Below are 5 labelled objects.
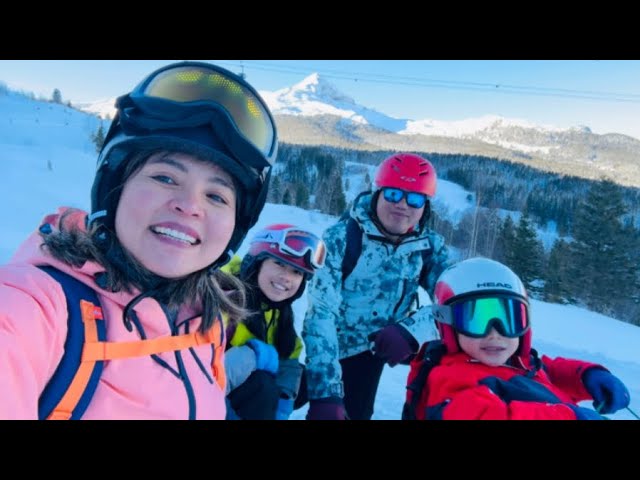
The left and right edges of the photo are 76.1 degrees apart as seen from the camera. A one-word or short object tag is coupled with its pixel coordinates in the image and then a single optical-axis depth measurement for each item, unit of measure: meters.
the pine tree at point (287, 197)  46.00
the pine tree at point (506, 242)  33.88
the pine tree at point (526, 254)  31.78
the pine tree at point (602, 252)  34.25
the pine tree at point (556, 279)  33.35
